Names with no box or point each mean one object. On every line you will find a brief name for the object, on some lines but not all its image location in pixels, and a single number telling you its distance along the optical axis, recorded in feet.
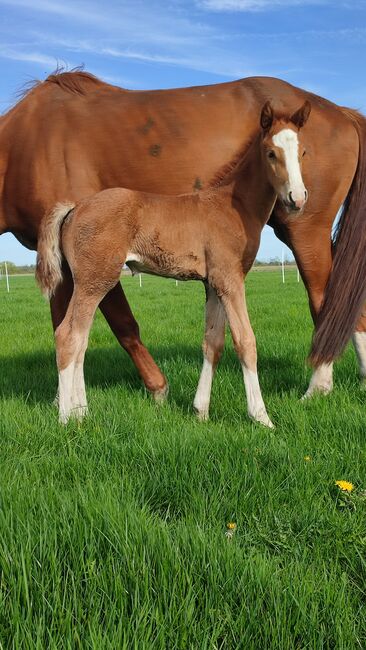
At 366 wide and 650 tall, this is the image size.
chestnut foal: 12.20
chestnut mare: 14.37
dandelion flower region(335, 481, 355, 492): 8.20
